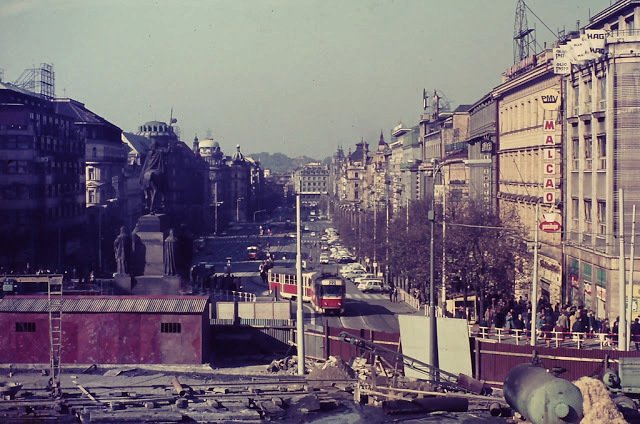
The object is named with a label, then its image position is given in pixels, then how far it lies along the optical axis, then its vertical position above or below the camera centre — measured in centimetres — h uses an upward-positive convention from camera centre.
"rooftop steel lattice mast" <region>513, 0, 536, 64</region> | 8025 +1243
